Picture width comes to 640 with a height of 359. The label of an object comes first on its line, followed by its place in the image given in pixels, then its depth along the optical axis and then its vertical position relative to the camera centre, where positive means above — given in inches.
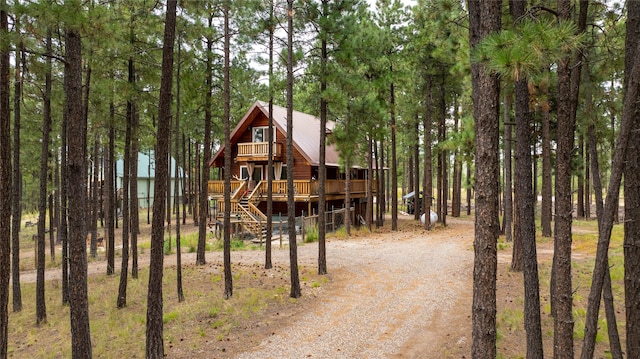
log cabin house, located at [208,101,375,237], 888.3 +37.8
